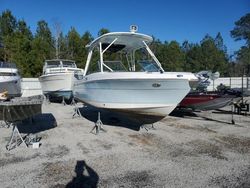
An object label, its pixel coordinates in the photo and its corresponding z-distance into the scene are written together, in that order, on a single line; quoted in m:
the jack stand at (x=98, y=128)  5.50
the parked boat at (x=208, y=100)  6.91
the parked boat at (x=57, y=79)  10.48
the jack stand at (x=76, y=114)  7.73
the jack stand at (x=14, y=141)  4.35
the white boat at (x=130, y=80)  4.68
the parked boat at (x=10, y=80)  9.33
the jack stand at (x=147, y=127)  5.75
